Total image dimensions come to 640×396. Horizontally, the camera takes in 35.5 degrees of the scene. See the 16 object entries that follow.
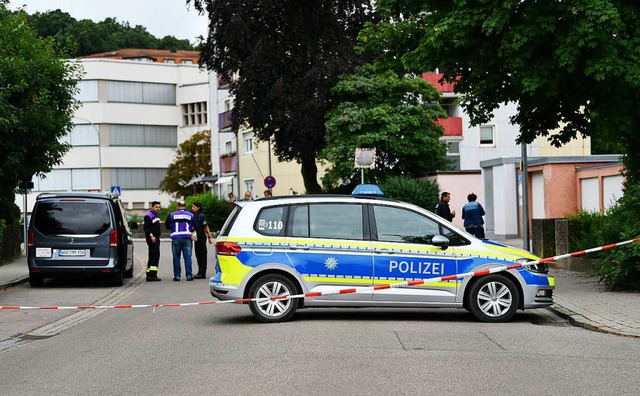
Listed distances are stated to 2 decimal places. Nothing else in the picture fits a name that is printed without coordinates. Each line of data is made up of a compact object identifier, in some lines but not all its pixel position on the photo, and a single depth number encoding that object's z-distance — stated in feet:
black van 65.98
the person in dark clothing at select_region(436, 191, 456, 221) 76.89
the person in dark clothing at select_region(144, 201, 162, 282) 73.15
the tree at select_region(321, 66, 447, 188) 127.85
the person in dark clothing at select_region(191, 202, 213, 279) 75.61
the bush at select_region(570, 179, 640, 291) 52.75
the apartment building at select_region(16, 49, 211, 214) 288.51
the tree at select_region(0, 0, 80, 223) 67.51
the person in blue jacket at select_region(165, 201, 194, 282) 71.92
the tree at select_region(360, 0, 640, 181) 52.29
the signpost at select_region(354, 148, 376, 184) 80.33
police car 43.21
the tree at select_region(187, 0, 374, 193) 127.44
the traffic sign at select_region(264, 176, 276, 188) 157.07
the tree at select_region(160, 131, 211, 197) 255.29
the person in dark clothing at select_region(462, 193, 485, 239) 78.33
